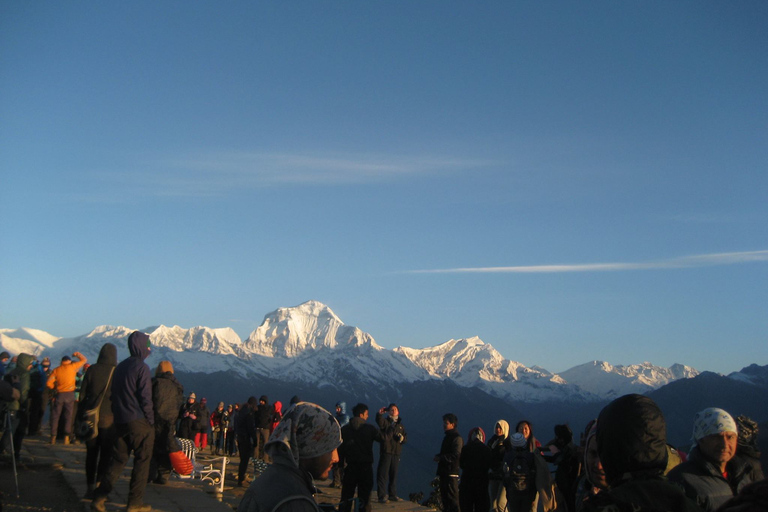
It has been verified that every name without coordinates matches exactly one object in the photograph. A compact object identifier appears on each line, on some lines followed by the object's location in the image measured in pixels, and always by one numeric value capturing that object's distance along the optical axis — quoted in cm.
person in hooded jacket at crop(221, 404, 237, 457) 2278
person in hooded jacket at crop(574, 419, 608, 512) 334
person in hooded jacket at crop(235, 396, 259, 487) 1192
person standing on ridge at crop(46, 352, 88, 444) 1271
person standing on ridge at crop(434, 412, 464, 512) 1062
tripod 785
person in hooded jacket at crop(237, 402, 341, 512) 277
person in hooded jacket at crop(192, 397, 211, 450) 1472
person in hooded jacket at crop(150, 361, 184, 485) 792
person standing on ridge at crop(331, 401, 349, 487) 1280
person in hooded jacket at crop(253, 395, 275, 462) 1566
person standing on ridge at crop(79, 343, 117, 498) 783
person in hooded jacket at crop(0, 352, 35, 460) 954
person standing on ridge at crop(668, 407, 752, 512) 368
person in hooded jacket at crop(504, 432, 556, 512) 813
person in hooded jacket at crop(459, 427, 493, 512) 973
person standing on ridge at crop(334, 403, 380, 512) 972
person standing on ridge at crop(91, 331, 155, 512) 701
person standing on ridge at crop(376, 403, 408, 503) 1222
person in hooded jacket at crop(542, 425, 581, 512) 650
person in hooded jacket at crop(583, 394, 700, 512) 219
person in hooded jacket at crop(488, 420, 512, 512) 949
